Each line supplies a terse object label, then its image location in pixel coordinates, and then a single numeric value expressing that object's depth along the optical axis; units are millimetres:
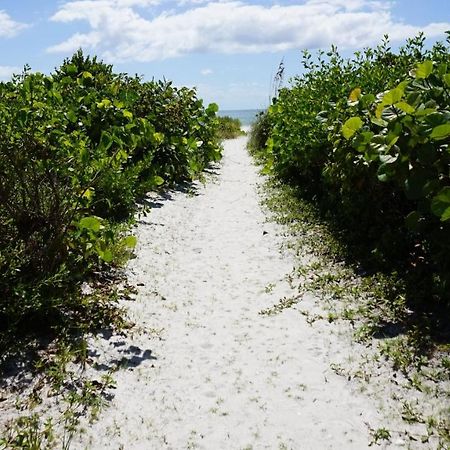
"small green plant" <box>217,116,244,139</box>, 26633
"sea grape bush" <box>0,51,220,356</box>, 3875
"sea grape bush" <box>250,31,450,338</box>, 3730
